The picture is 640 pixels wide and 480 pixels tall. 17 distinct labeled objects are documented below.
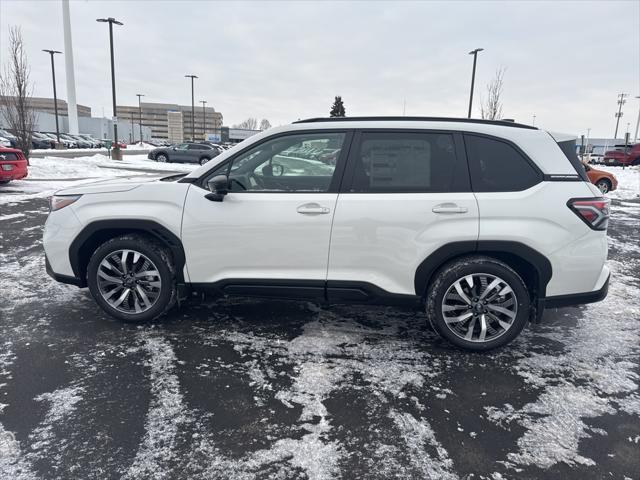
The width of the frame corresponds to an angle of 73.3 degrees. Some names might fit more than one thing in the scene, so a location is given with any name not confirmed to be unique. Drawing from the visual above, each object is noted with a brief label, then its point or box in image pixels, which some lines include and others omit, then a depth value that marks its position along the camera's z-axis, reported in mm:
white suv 3414
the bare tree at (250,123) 128413
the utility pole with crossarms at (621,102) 69762
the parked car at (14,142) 19453
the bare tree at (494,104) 28697
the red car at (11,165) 12344
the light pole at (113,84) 26078
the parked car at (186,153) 30031
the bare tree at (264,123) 132000
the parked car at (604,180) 15569
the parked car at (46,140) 45206
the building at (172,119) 130625
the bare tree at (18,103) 18984
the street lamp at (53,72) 44312
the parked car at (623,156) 32156
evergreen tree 49156
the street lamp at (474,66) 26516
